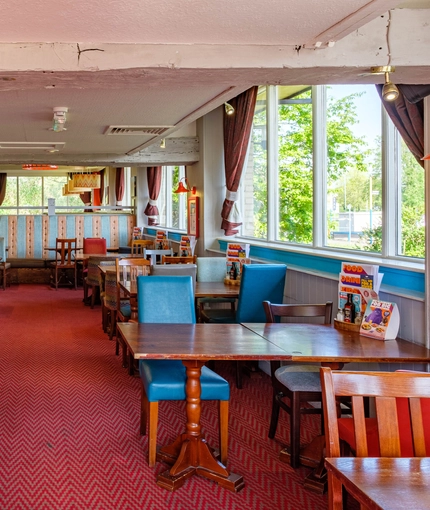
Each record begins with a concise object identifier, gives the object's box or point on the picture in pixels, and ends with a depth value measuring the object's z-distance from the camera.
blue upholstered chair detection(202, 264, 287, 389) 5.17
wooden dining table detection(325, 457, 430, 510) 1.57
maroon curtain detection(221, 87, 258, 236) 7.24
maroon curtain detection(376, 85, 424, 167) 3.68
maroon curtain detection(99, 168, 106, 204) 19.85
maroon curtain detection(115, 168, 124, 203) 16.33
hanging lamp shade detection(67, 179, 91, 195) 15.44
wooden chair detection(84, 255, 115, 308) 9.11
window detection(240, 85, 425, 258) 4.58
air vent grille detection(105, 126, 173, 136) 6.74
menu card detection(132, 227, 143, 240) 13.02
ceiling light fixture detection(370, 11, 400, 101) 2.99
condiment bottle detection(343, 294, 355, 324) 3.83
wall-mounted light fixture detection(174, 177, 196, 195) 9.20
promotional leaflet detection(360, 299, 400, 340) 3.53
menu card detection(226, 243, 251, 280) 6.26
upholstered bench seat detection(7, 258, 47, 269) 12.77
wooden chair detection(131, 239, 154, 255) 11.27
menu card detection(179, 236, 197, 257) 8.44
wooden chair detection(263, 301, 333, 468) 3.49
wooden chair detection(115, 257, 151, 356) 6.10
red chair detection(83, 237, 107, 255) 11.65
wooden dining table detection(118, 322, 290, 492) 3.06
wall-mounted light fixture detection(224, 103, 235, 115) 6.27
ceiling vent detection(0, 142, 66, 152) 7.84
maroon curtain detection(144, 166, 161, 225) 12.80
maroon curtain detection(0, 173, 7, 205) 19.15
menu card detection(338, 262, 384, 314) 3.73
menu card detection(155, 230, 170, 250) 10.48
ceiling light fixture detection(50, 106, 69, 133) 5.48
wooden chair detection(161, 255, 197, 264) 6.92
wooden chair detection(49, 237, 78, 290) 11.62
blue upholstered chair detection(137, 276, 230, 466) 3.43
